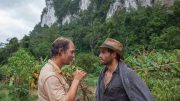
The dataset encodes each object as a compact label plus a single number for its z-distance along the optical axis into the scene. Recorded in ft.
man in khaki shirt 4.94
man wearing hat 5.80
